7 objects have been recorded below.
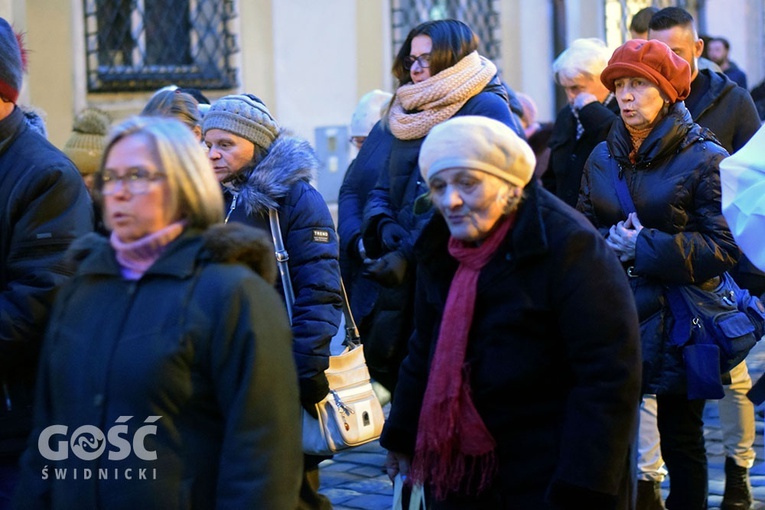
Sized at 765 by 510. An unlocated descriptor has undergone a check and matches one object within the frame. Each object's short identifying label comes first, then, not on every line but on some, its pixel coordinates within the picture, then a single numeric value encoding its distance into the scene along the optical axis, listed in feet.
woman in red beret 34.32
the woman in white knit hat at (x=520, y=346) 23.93
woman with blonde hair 20.11
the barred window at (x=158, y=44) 63.82
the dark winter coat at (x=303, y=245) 32.45
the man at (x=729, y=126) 39.96
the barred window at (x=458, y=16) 80.89
